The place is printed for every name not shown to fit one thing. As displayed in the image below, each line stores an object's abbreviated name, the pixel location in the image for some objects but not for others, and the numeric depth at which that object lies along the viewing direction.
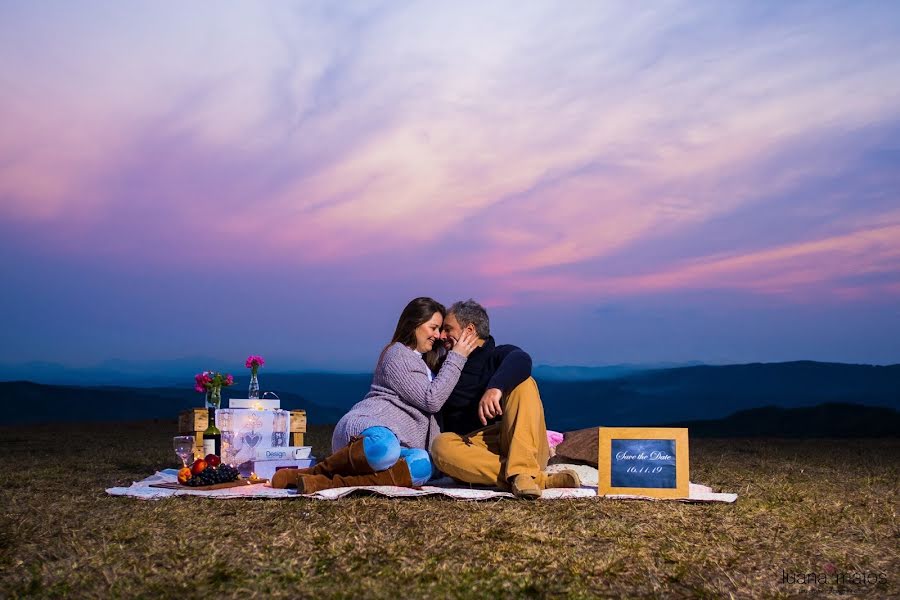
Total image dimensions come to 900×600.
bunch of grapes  5.13
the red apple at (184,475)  5.18
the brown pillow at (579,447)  6.25
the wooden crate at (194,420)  6.03
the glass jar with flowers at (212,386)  6.09
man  4.70
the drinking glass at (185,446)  5.96
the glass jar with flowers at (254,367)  6.20
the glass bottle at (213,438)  5.90
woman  4.92
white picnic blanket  4.55
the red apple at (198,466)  5.19
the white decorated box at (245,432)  5.91
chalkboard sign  4.60
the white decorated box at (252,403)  6.05
